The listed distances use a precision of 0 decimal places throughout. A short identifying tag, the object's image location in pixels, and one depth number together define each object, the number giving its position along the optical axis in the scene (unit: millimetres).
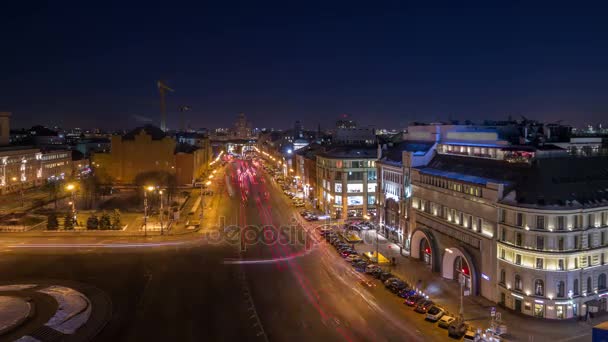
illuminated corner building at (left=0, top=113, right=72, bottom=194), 101688
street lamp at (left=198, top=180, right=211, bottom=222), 69475
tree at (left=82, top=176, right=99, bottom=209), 87400
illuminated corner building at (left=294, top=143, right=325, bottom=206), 92438
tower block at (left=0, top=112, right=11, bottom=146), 134550
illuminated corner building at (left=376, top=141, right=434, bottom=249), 53250
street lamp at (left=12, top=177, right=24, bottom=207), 102631
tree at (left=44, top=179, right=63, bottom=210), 84431
